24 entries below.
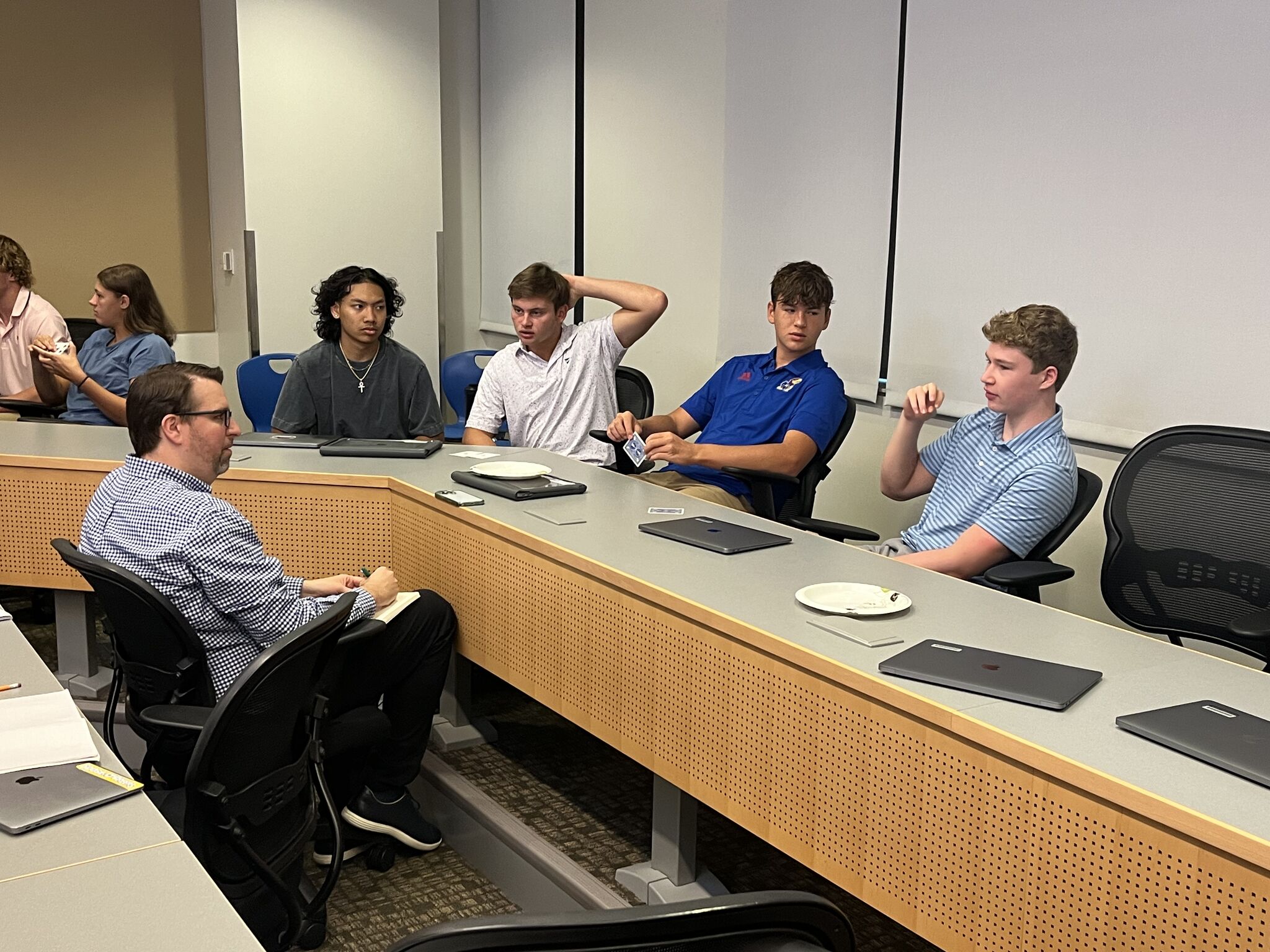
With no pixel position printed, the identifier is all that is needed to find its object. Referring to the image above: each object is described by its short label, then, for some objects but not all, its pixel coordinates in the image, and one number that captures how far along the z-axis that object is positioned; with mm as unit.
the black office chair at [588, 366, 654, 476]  3900
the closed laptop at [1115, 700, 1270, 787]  1415
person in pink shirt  4762
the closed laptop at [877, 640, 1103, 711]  1615
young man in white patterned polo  3736
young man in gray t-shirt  3773
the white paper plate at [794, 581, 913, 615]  1976
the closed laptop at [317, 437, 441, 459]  3336
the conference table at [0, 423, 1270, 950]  1386
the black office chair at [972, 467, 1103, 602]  2467
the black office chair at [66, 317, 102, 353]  5262
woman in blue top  4297
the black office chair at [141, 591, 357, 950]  1734
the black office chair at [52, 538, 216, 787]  2078
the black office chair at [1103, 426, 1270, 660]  2396
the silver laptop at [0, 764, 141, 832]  1360
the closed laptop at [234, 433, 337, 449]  3490
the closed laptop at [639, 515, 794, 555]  2396
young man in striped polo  2609
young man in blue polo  3391
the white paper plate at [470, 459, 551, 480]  3000
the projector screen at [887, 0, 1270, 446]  2963
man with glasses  2166
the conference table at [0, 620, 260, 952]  1146
